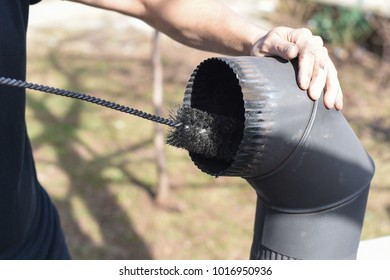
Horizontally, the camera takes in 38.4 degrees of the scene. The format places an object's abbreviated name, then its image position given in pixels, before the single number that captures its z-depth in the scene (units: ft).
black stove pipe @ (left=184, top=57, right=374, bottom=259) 4.03
